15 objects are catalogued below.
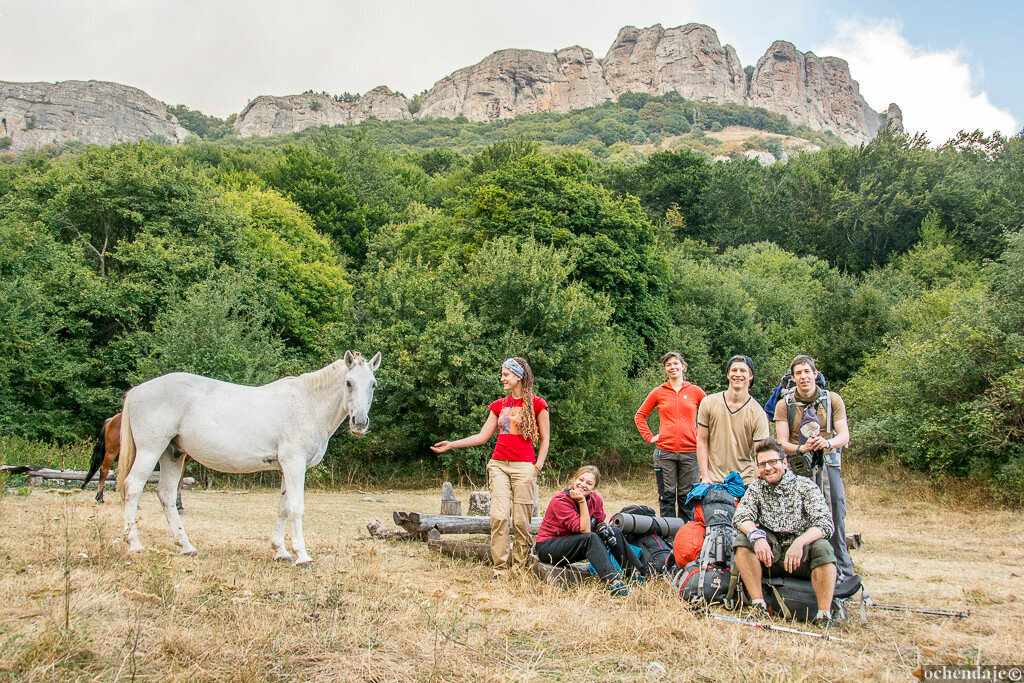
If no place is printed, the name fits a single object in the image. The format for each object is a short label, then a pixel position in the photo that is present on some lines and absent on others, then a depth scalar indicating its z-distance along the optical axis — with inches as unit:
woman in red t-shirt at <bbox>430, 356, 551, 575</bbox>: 265.4
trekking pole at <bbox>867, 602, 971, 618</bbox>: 215.2
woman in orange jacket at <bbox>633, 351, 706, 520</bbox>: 311.0
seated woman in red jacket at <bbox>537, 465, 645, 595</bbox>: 242.0
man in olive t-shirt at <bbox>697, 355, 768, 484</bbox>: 262.7
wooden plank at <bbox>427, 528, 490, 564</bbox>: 295.6
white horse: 280.5
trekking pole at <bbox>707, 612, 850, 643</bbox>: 176.1
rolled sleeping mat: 258.8
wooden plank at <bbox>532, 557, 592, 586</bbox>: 235.6
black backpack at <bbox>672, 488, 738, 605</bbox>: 210.2
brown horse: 434.4
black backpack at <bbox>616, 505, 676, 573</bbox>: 250.1
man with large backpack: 240.5
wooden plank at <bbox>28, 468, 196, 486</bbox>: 585.0
